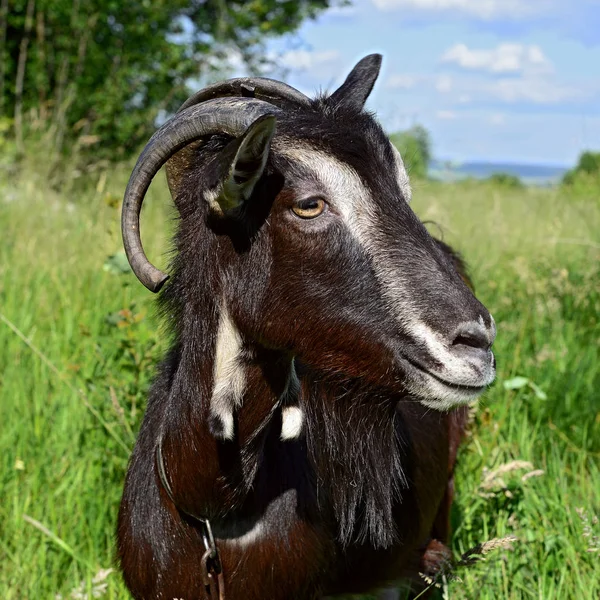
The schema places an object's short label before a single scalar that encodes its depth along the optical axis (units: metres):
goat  2.09
